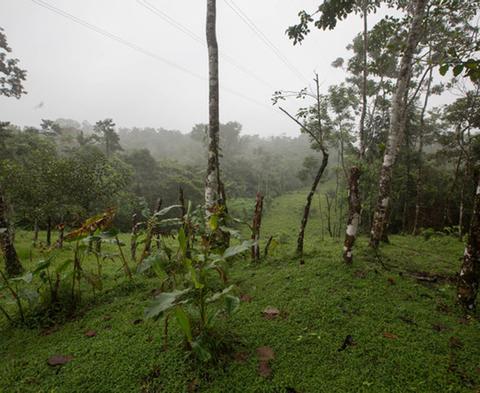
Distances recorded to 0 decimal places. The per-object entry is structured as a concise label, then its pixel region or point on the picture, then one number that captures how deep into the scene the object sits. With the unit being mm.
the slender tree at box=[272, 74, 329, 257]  4227
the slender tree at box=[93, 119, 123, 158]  25453
